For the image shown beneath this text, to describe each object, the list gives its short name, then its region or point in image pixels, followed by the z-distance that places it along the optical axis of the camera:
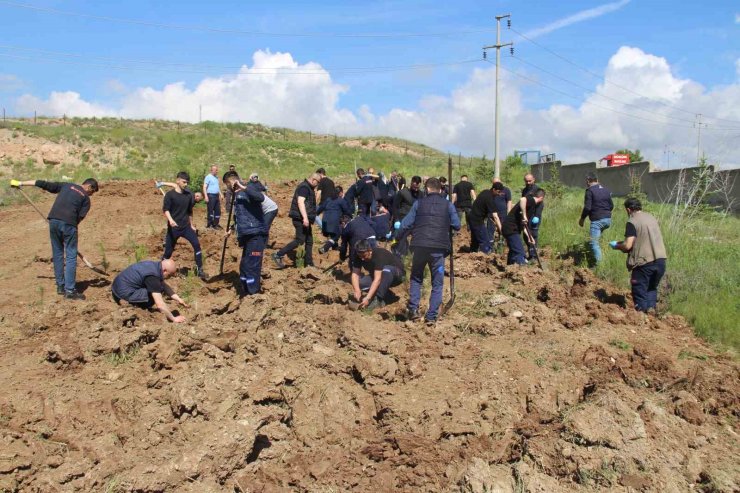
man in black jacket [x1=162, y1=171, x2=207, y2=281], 8.67
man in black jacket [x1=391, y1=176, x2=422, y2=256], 10.89
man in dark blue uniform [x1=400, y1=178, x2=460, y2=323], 6.83
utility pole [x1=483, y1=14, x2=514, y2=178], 27.77
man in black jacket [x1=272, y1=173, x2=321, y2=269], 9.26
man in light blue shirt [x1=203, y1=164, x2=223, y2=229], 12.69
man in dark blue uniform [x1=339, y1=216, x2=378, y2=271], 8.25
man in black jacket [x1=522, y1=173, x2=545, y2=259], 10.14
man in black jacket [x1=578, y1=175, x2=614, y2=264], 9.75
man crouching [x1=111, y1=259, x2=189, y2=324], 6.66
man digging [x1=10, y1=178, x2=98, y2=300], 7.71
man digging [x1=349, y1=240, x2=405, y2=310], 7.28
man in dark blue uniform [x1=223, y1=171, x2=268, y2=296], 7.73
